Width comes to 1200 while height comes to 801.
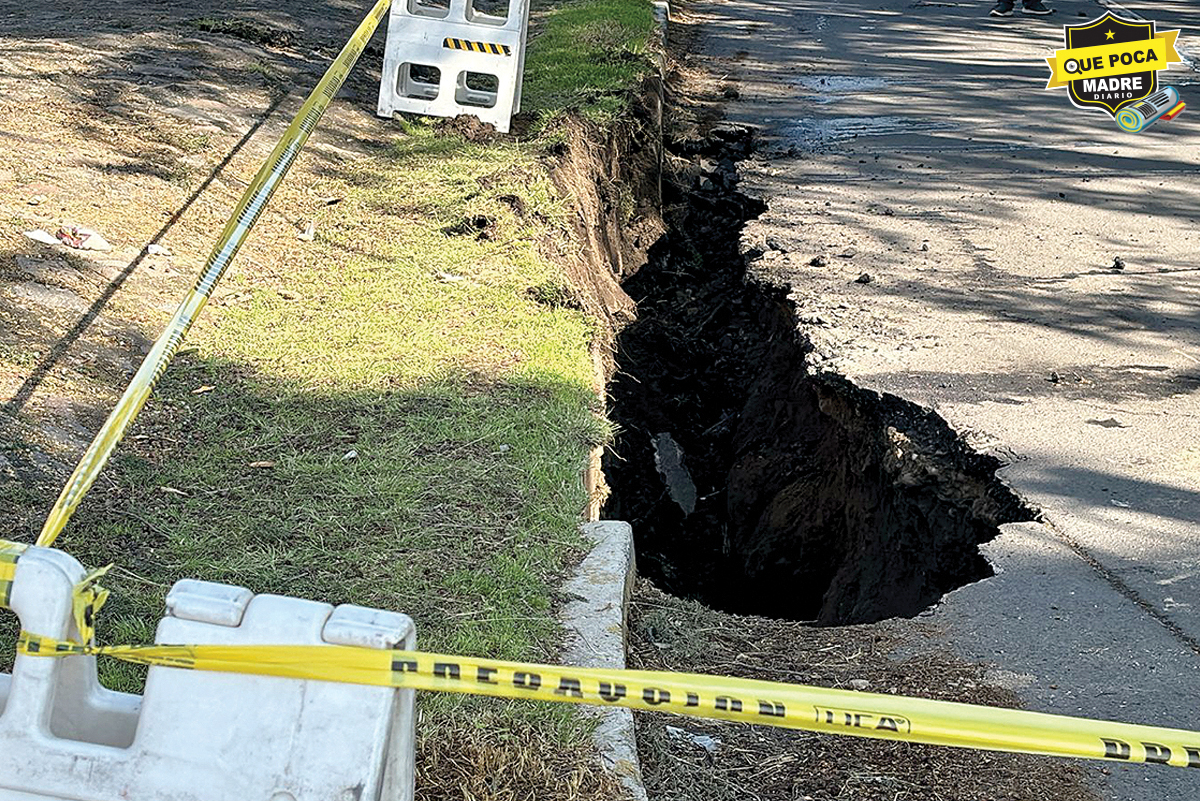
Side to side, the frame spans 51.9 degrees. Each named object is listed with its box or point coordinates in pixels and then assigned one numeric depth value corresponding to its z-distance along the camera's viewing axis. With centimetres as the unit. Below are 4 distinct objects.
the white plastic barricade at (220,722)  216
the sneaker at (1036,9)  1855
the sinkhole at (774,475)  564
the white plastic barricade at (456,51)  938
